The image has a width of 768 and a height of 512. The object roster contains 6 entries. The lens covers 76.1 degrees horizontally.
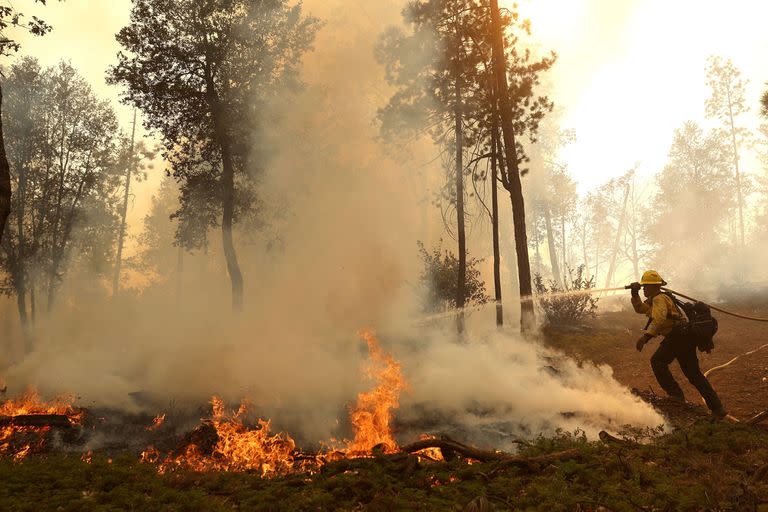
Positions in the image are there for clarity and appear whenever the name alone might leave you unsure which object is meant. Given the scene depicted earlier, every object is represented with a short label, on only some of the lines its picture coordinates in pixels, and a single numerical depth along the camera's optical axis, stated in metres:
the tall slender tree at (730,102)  36.00
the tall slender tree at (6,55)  6.32
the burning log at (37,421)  7.69
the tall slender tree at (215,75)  17.64
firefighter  6.94
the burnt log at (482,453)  5.16
